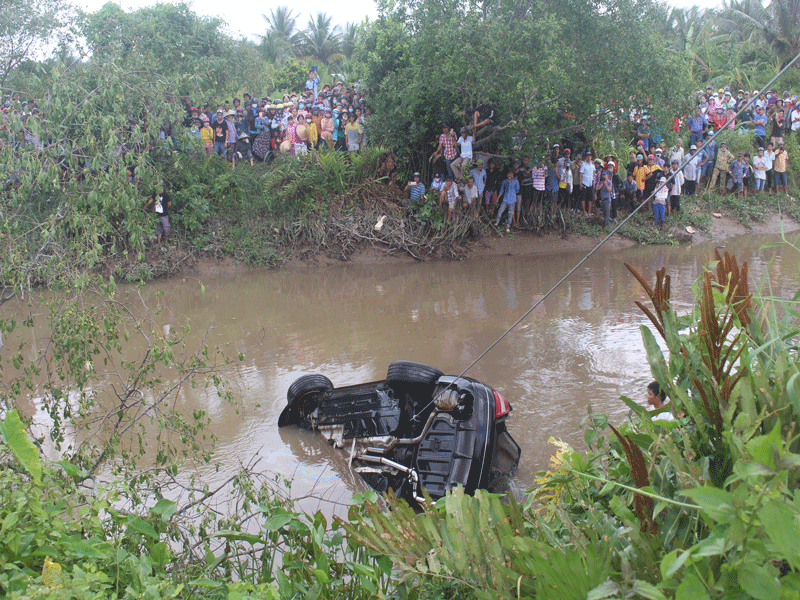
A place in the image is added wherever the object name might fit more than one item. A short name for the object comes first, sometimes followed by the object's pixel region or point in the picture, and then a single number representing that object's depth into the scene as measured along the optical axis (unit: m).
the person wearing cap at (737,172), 21.33
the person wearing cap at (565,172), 18.09
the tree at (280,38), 39.12
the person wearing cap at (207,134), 17.38
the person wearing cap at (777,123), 22.17
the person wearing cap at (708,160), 21.03
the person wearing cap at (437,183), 17.25
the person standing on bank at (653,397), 5.11
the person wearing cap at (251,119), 18.69
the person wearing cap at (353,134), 18.33
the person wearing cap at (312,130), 18.11
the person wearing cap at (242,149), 18.59
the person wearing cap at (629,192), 18.69
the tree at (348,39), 41.72
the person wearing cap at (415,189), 17.58
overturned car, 4.66
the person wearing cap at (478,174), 17.07
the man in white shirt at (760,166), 21.48
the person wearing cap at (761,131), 21.56
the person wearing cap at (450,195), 16.81
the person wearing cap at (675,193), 19.34
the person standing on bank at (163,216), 16.53
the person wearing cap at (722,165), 21.52
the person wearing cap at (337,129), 18.53
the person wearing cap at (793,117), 22.42
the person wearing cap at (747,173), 21.47
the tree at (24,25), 11.88
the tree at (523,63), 14.64
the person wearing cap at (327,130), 18.25
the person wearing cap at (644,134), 17.20
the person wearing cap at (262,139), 18.72
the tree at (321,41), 43.16
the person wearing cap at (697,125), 19.73
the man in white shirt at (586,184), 18.08
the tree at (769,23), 30.39
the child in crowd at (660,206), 18.59
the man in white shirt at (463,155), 16.27
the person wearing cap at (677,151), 18.69
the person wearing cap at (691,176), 20.77
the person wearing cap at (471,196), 17.05
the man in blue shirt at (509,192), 17.62
